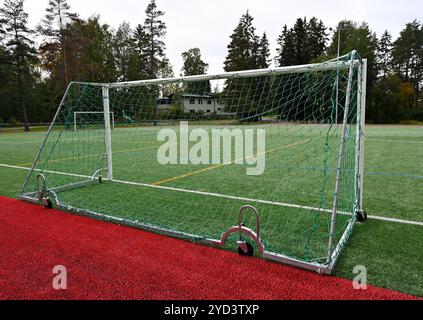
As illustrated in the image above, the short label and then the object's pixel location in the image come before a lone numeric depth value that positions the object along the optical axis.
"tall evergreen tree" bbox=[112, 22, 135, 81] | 40.75
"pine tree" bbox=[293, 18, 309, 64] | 51.66
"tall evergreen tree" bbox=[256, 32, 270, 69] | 52.08
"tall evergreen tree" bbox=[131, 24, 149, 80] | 40.90
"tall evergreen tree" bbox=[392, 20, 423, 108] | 48.59
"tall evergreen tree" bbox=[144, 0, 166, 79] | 41.38
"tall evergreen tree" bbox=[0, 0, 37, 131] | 27.53
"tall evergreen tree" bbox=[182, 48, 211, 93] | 50.84
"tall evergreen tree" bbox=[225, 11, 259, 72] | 46.84
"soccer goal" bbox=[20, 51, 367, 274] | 3.37
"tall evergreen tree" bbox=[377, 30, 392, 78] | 50.41
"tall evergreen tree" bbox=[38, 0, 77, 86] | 28.81
